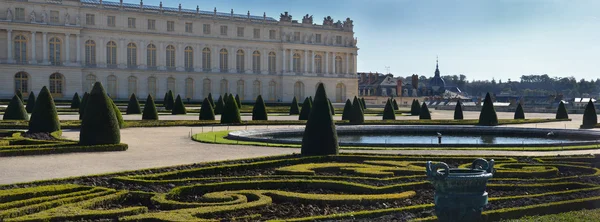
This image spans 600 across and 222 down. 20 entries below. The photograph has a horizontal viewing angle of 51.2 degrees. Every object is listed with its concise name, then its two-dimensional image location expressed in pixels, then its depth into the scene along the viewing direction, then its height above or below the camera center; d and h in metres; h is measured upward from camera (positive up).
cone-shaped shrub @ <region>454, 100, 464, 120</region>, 36.06 -0.81
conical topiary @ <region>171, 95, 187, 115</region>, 39.56 -0.62
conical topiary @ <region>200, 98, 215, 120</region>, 32.31 -0.69
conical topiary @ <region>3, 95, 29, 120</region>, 28.50 -0.61
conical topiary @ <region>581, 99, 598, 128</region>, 29.67 -0.89
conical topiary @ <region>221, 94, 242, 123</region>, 29.38 -0.73
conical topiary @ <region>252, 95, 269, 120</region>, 32.25 -0.65
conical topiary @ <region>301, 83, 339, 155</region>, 14.47 -0.82
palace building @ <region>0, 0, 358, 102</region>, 59.00 +5.05
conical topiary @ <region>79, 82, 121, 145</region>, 17.14 -0.66
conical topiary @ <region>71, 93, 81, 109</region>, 44.25 -0.29
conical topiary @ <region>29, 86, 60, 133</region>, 20.86 -0.61
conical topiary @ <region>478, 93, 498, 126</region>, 30.11 -0.77
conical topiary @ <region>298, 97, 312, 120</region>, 33.44 -0.67
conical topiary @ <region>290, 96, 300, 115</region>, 42.75 -0.68
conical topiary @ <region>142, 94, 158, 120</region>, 31.69 -0.65
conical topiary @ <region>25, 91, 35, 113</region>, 39.47 -0.27
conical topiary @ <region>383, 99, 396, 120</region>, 35.59 -0.86
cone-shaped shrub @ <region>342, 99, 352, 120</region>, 31.92 -0.69
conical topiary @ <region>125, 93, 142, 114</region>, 38.50 -0.55
